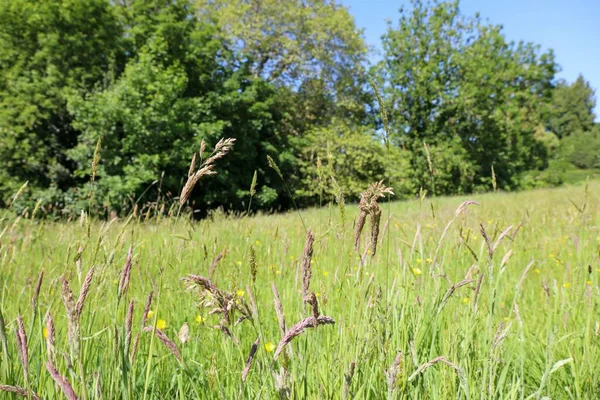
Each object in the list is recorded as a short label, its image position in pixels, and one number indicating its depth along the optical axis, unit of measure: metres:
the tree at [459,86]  19.53
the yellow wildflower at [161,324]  1.57
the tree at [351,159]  16.34
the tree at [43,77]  11.48
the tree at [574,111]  52.31
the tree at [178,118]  11.47
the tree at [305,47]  16.92
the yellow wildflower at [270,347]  1.35
